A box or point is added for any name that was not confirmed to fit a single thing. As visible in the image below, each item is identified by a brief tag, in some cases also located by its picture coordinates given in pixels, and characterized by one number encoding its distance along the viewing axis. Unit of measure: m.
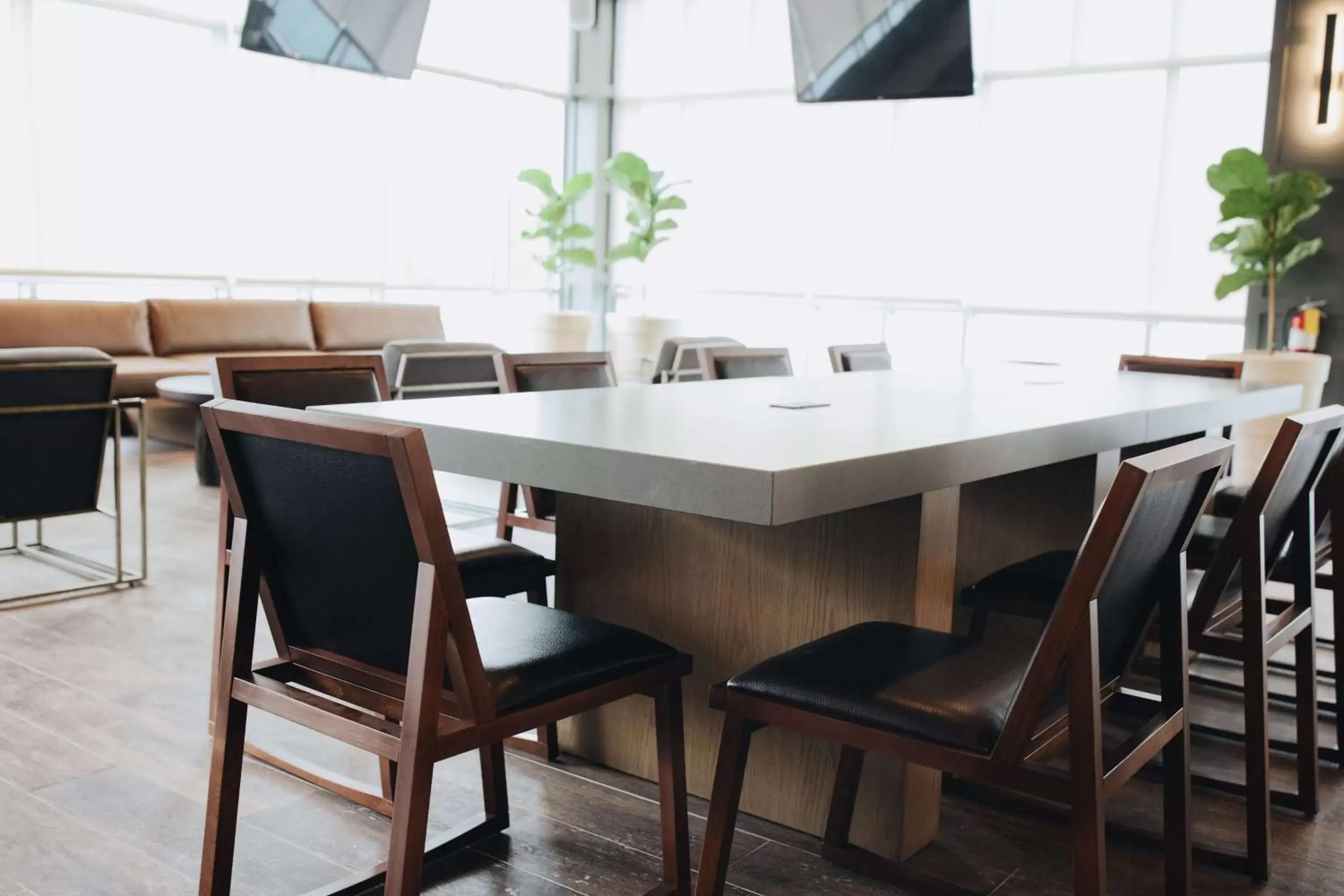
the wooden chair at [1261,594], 2.00
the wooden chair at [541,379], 2.99
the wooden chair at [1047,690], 1.36
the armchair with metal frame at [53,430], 3.31
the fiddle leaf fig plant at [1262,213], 6.09
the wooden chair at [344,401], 2.25
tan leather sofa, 6.38
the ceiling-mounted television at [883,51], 5.58
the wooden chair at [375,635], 1.33
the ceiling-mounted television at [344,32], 5.61
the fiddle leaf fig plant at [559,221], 8.99
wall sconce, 6.40
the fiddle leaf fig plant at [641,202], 8.76
